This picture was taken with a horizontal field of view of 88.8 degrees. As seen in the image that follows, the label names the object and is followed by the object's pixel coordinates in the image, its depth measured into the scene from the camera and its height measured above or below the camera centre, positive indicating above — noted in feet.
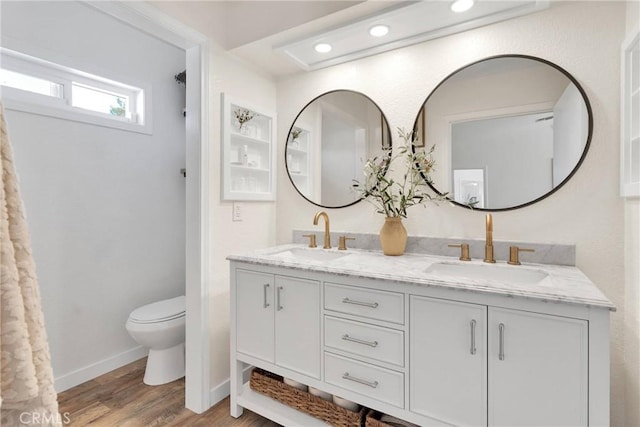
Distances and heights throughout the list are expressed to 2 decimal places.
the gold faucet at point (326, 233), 6.84 -0.47
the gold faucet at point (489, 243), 5.25 -0.54
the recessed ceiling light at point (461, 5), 5.09 +3.24
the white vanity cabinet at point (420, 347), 3.51 -1.81
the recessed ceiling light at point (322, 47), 6.42 +3.27
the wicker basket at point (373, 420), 4.63 -3.05
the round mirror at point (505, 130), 5.13 +1.35
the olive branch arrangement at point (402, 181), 6.04 +0.56
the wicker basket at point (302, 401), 4.97 -3.13
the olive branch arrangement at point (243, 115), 7.04 +2.12
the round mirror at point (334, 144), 6.81 +1.47
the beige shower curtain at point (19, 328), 1.19 -0.43
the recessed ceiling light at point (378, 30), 5.79 +3.24
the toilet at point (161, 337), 6.89 -2.68
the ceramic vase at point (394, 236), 5.91 -0.46
